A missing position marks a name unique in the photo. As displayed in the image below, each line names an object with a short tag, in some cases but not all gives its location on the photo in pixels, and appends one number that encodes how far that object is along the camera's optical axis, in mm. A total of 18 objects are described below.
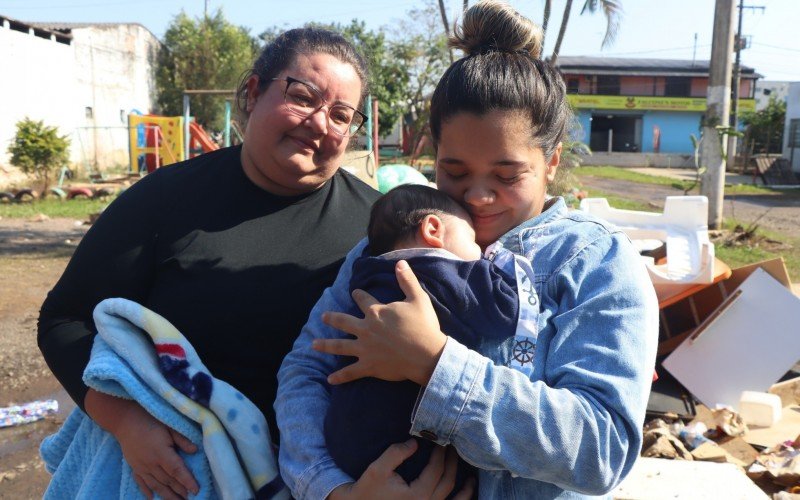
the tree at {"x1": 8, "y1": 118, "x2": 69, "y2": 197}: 16869
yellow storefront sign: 42125
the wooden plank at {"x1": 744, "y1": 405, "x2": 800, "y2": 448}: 4254
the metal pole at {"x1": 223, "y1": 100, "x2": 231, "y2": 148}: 8070
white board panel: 4555
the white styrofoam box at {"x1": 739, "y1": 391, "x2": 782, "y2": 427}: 4395
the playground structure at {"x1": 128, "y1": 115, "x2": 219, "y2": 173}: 18114
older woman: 1840
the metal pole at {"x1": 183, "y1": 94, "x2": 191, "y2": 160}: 12606
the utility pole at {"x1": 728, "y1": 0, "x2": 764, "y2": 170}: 31870
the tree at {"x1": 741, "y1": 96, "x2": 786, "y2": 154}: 32000
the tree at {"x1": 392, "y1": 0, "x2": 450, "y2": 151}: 22531
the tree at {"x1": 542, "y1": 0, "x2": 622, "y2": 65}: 10492
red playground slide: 16734
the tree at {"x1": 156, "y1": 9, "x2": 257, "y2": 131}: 30047
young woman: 1253
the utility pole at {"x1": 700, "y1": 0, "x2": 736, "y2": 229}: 11023
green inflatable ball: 7309
